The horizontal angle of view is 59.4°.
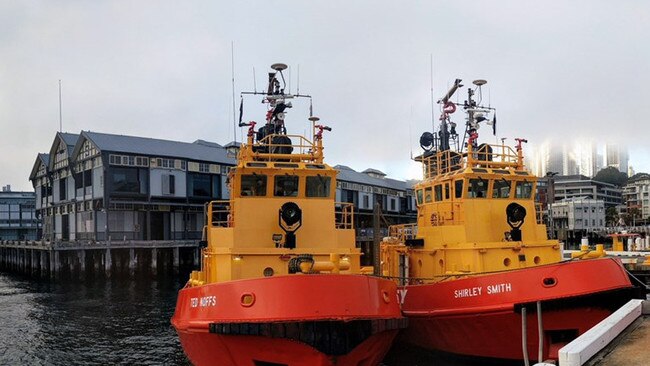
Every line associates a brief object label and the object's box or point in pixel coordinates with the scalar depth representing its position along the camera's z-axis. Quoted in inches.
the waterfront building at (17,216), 3291.3
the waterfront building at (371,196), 2192.3
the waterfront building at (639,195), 4261.8
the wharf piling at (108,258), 1539.1
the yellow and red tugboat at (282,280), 400.8
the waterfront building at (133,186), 1630.2
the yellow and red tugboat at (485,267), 486.9
